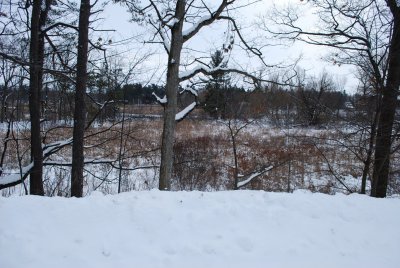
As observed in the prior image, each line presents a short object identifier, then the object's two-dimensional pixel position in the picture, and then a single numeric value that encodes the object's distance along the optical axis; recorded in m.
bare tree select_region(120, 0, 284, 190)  7.46
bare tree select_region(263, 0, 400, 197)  7.80
